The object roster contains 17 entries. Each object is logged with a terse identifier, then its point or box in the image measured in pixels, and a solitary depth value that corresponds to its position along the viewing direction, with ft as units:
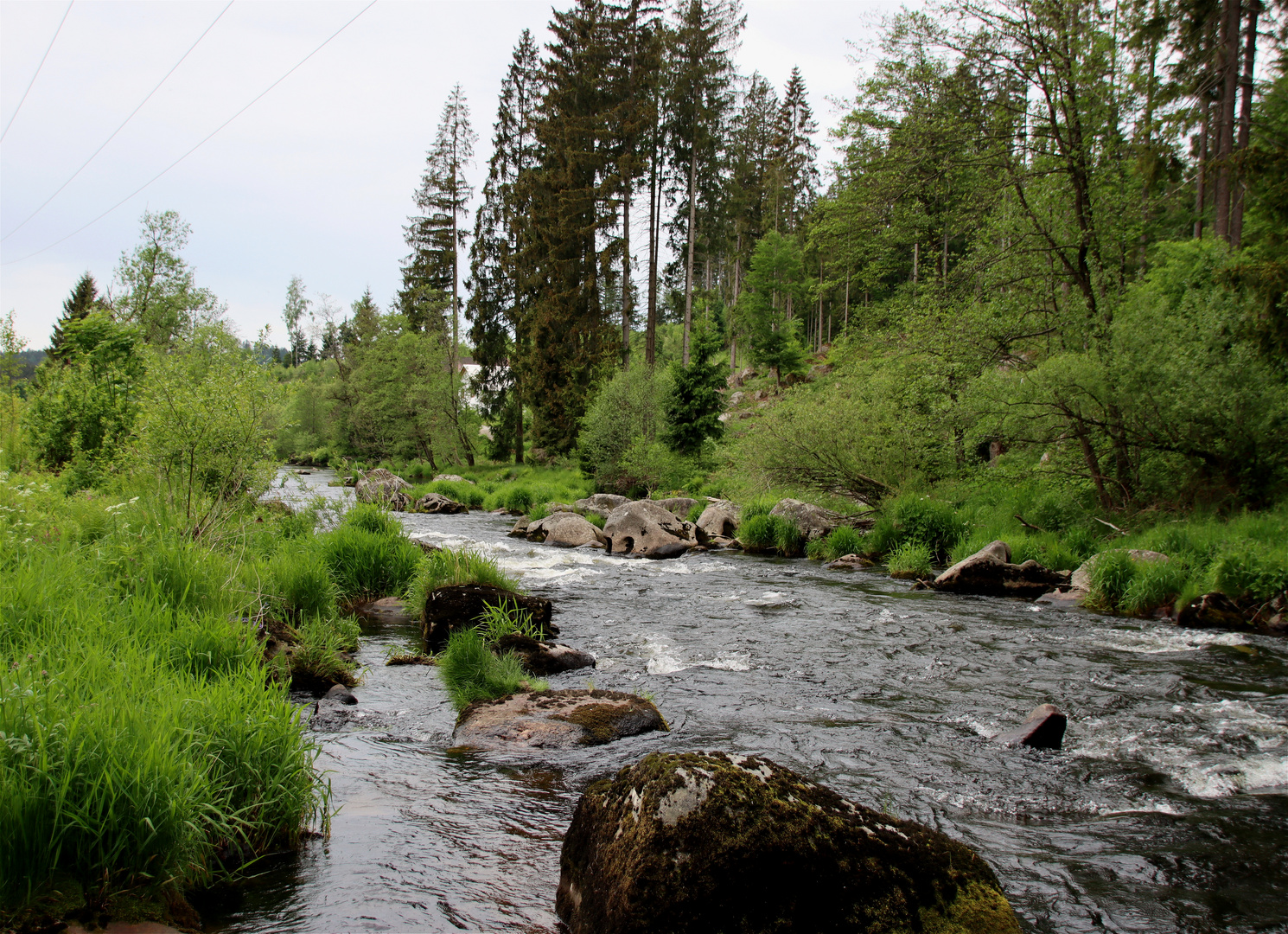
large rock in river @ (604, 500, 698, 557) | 63.57
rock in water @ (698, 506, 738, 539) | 70.23
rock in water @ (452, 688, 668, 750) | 19.79
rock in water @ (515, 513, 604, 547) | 67.56
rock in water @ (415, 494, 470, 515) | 97.73
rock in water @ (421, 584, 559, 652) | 29.58
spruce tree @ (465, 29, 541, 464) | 142.51
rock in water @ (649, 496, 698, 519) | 80.33
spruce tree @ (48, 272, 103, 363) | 196.35
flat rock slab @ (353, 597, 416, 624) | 35.35
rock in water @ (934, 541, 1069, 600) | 42.90
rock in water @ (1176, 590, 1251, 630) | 33.60
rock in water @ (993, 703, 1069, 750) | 19.97
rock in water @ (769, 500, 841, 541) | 62.75
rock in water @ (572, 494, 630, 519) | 82.69
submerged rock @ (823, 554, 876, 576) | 54.29
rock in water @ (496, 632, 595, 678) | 26.84
